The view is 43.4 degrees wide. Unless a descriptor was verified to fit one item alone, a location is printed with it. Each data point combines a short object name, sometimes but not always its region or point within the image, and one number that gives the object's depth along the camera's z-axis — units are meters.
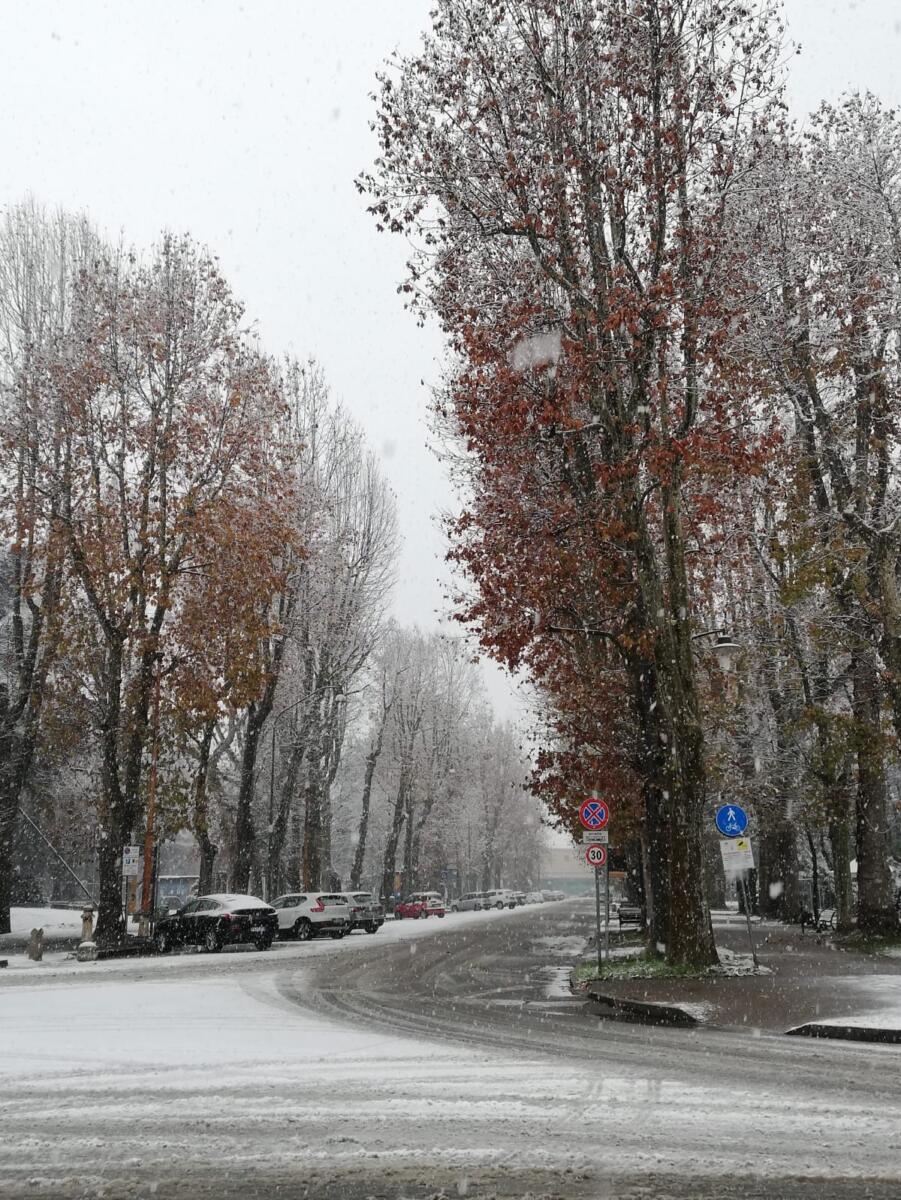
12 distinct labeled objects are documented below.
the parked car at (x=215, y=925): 29.73
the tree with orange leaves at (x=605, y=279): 17.11
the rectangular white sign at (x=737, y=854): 17.56
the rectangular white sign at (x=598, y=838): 18.81
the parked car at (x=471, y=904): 76.16
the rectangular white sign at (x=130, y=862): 28.02
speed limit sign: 18.50
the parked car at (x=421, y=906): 60.72
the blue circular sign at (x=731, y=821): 17.39
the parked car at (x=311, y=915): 37.00
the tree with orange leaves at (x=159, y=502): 27.77
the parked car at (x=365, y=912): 39.28
